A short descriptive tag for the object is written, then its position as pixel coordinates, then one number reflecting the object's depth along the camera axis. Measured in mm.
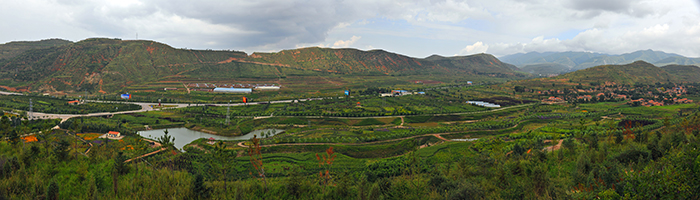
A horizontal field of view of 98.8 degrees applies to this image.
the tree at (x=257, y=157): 22559
